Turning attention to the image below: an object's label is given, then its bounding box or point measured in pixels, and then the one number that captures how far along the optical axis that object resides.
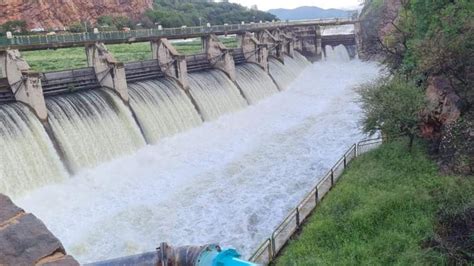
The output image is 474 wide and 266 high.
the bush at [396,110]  20.38
